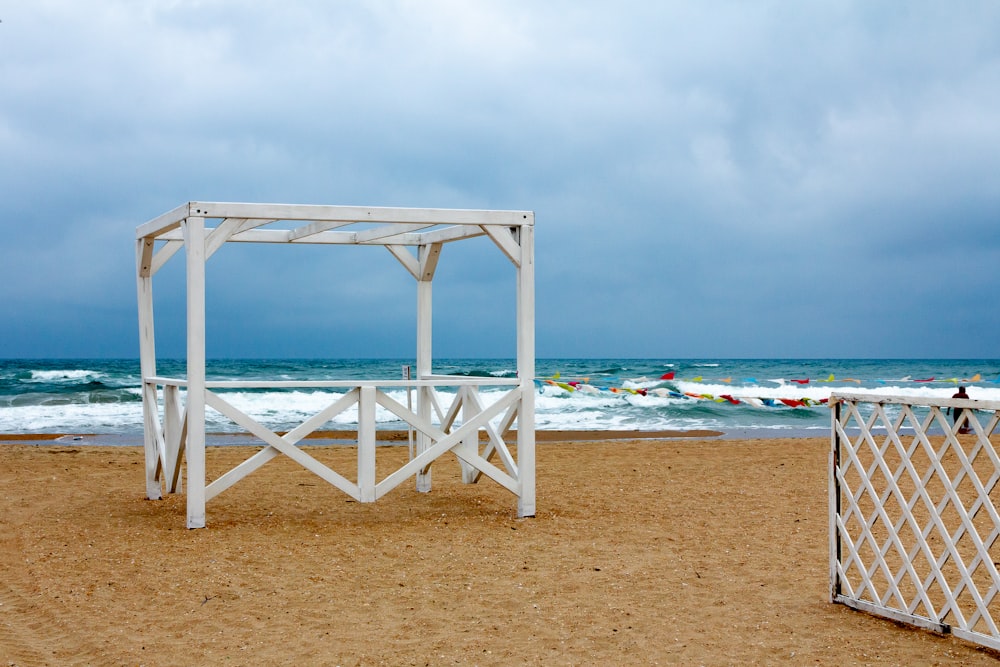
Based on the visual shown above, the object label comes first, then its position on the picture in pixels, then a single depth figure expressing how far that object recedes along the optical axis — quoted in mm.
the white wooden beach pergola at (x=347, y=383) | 7934
